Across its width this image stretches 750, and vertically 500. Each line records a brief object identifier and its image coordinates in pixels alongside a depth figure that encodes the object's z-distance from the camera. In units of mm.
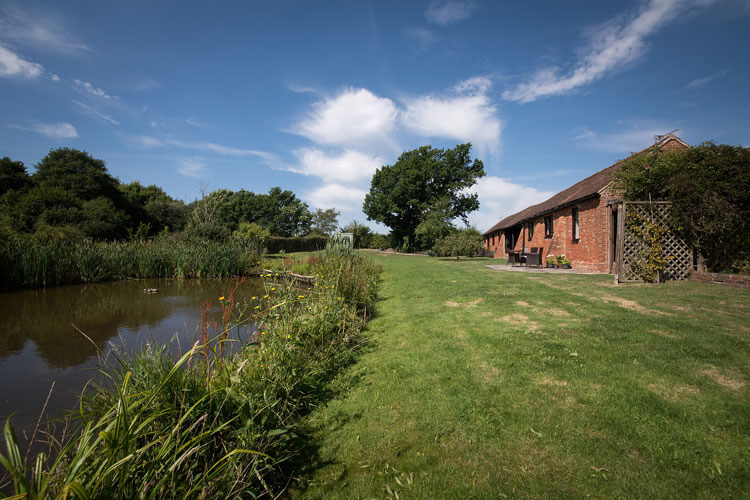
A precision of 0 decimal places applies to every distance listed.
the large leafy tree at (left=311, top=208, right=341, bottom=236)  59406
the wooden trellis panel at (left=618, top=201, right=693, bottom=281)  8430
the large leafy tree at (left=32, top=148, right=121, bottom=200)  25888
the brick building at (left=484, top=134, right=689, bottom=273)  11566
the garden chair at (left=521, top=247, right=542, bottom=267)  14281
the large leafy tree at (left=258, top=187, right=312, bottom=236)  55656
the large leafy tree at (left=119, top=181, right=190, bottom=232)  35594
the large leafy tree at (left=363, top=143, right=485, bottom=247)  37188
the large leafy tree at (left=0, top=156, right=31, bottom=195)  23969
